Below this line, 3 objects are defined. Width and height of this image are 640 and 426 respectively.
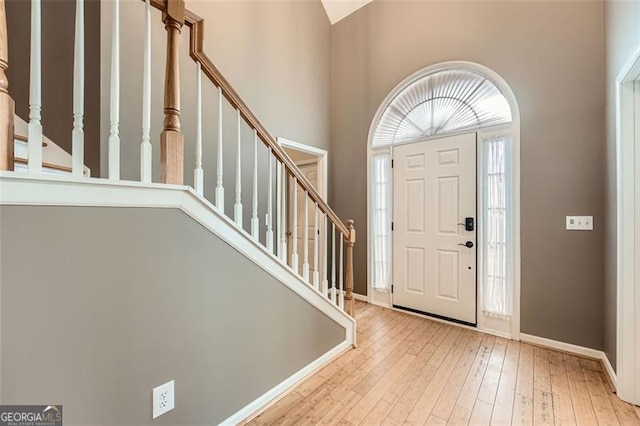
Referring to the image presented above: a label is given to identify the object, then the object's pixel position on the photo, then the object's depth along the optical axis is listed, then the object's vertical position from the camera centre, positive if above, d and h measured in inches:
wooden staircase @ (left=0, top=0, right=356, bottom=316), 34.5 +13.9
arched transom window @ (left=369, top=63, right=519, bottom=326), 104.2 +31.5
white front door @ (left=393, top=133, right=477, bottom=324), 112.0 -7.1
